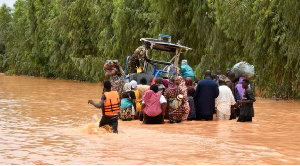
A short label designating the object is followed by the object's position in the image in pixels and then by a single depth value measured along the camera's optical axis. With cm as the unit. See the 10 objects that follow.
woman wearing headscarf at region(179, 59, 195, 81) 2047
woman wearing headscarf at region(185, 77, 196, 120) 1867
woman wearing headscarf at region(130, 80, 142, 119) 1844
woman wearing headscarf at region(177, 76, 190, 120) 1800
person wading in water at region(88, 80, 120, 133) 1423
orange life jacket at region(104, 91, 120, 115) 1423
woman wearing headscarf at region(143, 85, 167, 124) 1731
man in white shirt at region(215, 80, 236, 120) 1867
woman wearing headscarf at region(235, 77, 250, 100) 1939
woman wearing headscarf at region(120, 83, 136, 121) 1836
